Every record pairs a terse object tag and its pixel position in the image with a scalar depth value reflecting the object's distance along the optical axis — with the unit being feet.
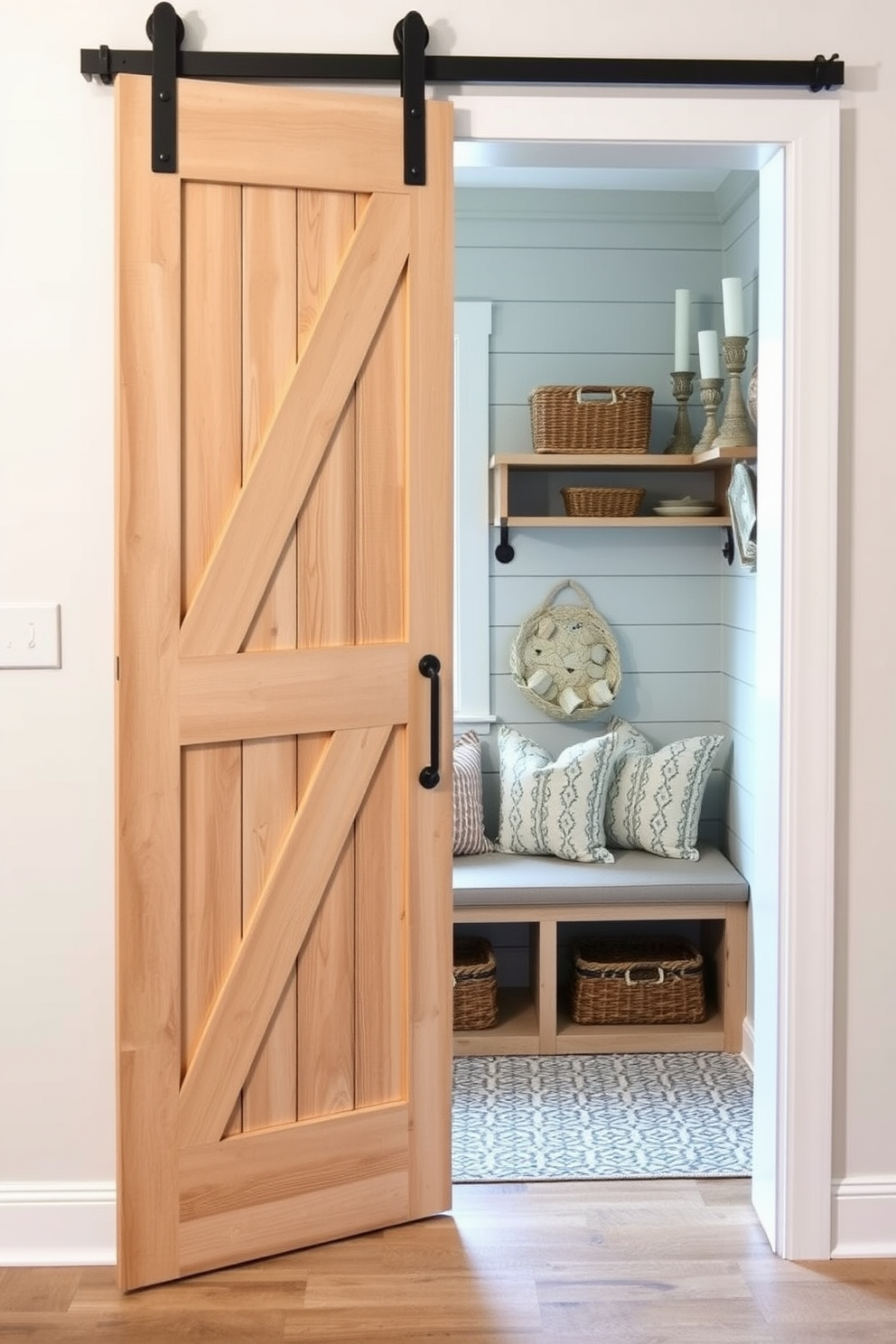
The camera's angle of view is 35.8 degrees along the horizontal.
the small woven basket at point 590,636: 13.98
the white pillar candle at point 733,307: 12.29
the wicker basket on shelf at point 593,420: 13.19
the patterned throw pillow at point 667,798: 13.25
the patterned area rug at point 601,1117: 10.18
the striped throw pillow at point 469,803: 13.30
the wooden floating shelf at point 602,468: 13.15
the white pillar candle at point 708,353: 12.59
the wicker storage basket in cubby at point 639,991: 12.83
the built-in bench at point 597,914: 12.50
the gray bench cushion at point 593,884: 12.48
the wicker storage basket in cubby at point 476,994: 12.70
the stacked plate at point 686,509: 13.37
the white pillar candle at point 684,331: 13.25
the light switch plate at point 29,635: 8.41
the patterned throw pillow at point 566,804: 13.16
